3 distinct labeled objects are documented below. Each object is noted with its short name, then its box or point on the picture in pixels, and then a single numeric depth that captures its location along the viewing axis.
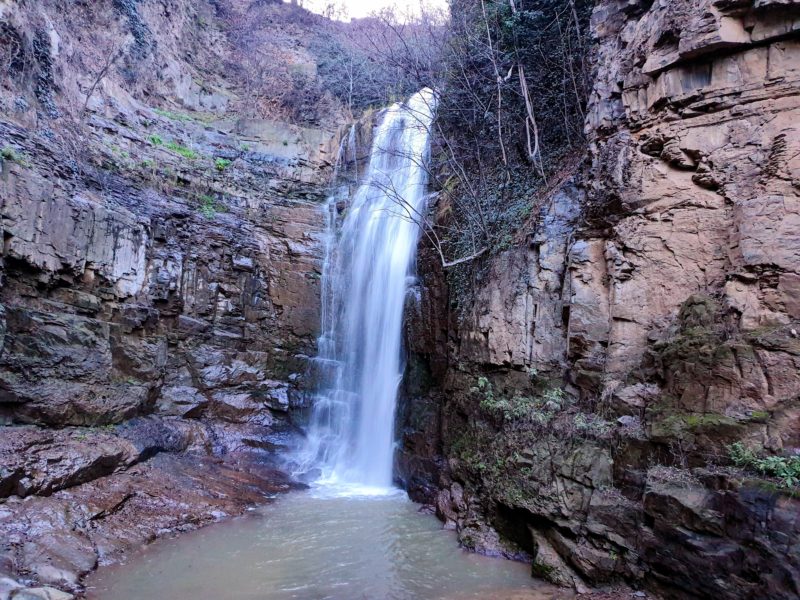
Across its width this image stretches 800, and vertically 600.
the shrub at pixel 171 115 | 15.54
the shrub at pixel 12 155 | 8.56
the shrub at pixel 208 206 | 13.42
